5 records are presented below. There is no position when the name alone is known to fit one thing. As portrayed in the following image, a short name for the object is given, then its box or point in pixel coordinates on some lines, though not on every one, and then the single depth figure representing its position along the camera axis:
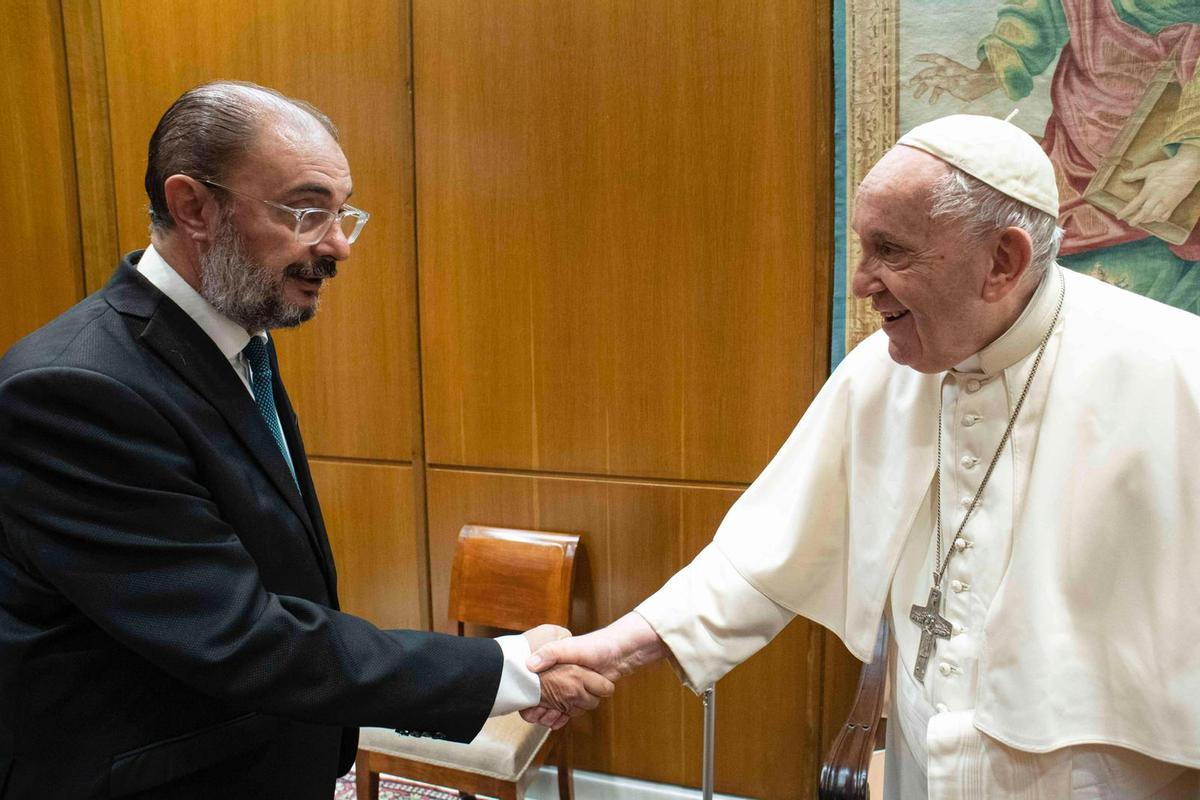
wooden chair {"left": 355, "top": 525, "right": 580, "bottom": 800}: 2.49
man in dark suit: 1.28
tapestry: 2.25
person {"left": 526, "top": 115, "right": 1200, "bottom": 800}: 1.26
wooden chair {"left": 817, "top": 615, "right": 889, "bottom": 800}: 1.65
